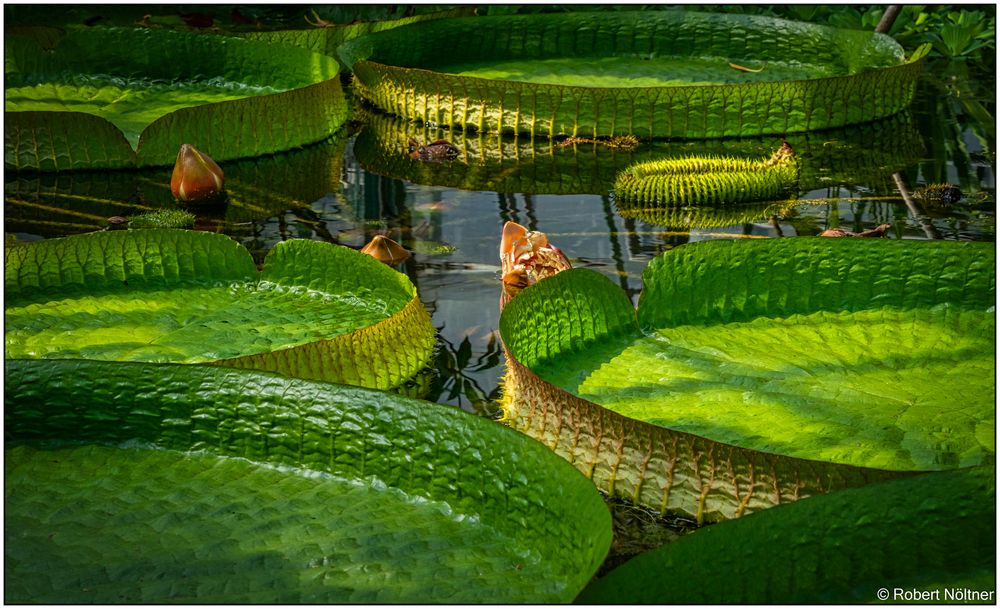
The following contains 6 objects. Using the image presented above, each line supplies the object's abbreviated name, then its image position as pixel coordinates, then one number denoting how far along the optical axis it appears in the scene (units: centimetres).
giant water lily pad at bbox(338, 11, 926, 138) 577
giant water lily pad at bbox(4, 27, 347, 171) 522
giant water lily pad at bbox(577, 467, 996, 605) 174
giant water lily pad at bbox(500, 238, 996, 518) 246
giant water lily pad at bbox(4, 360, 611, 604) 193
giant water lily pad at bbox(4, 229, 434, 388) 299
